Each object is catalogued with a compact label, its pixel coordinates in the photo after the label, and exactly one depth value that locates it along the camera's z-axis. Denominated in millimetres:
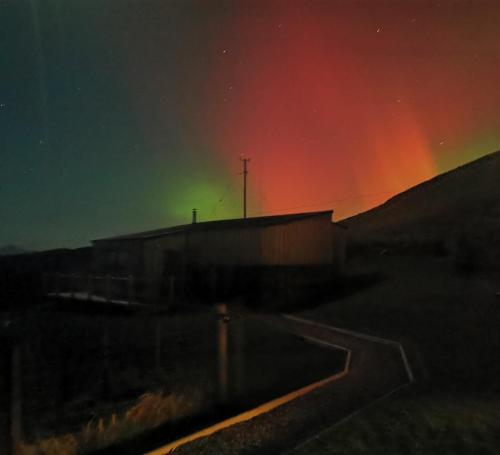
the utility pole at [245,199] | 53625
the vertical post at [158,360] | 11461
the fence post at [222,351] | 8031
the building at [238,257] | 27109
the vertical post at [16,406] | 5984
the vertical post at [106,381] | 10836
